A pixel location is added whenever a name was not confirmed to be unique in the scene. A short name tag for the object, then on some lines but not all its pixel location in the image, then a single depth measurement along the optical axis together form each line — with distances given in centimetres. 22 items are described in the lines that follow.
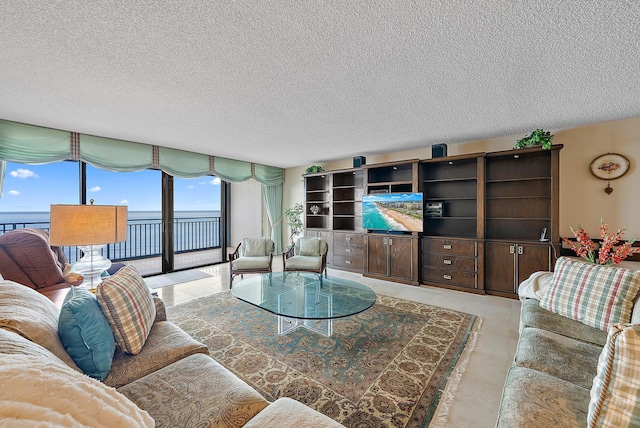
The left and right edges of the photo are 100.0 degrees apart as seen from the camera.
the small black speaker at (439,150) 421
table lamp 186
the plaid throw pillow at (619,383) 82
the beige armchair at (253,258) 401
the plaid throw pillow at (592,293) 176
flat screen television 432
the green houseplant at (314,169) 561
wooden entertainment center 366
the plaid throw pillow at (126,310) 143
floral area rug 170
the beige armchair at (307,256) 411
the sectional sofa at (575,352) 86
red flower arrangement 217
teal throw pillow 123
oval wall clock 325
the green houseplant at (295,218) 627
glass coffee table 235
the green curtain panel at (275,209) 658
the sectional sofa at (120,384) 58
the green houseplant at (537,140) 334
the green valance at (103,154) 328
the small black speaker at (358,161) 511
